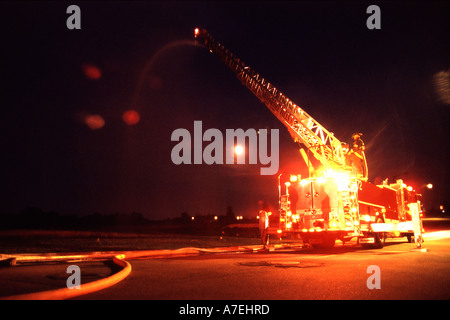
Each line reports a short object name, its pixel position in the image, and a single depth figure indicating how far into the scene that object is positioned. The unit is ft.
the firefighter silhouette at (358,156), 67.36
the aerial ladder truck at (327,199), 53.26
